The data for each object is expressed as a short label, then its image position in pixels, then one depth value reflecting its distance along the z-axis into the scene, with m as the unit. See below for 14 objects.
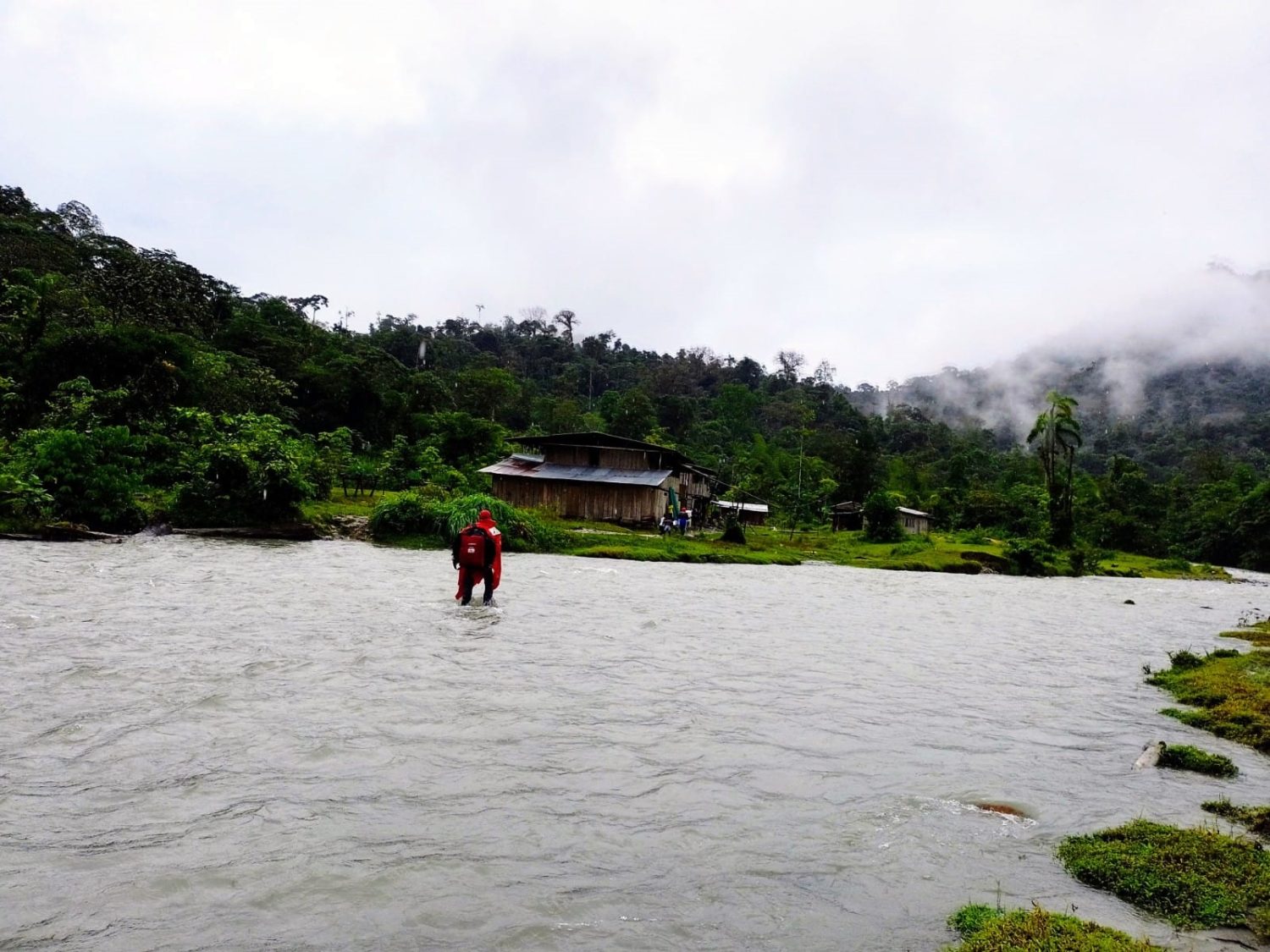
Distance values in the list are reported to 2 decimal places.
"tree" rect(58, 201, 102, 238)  80.75
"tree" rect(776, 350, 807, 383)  136.88
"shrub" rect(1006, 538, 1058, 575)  40.53
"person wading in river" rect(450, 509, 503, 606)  15.30
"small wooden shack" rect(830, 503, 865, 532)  62.69
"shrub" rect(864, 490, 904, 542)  48.88
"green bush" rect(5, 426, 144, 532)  23.97
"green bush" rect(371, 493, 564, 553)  30.78
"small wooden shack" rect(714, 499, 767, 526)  60.19
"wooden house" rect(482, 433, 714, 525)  44.19
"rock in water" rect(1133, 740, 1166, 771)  7.68
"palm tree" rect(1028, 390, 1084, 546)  52.97
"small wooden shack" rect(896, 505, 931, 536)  60.44
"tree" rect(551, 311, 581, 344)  135.89
